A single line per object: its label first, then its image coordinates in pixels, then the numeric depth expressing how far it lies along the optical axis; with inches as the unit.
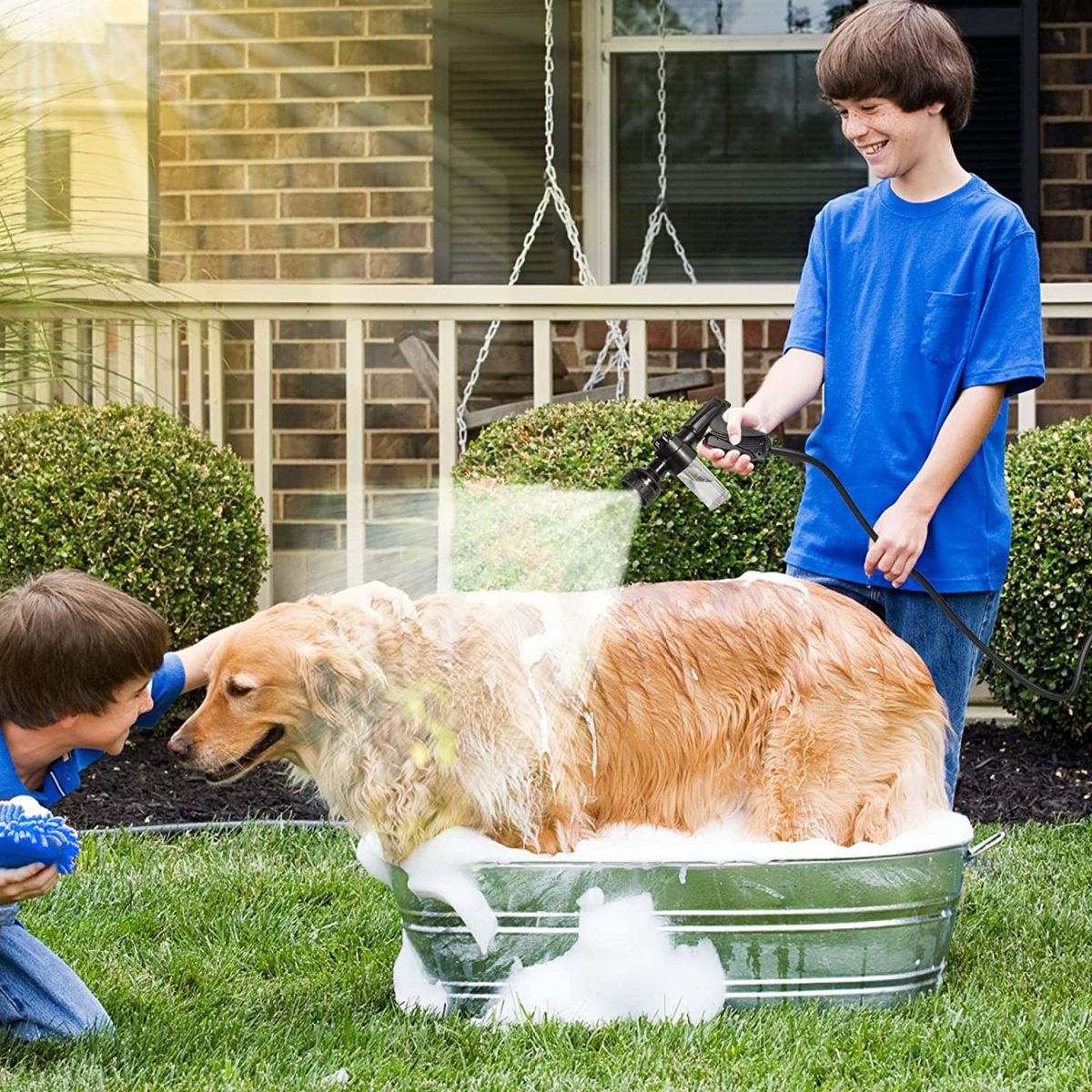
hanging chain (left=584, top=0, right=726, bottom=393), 260.8
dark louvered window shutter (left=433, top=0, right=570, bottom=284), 263.7
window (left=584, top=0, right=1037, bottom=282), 264.8
